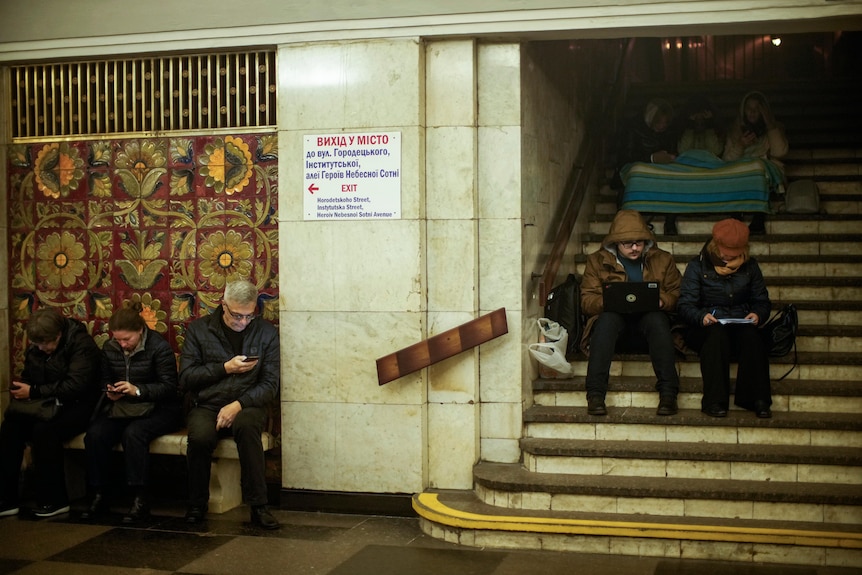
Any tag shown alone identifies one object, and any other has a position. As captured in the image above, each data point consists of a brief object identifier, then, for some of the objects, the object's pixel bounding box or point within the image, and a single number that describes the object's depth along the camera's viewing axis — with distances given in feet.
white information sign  22.08
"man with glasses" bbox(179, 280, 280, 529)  21.34
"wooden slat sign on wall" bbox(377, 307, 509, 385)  21.70
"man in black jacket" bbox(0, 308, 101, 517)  22.57
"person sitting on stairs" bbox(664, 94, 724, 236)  32.50
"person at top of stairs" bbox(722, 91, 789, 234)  31.01
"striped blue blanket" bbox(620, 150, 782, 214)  28.94
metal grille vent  23.52
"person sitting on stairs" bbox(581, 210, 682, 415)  22.20
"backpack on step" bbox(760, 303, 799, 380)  22.27
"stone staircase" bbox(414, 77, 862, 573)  18.61
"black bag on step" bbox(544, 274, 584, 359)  24.40
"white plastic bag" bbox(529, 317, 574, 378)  23.23
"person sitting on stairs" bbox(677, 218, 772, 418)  21.35
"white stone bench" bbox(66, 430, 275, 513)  22.21
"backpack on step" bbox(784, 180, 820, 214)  29.55
